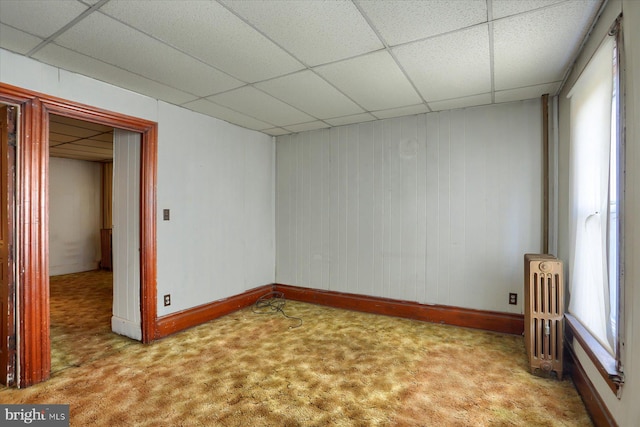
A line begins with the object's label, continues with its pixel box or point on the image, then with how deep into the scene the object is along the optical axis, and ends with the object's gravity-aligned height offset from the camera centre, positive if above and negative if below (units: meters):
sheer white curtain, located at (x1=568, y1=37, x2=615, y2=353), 1.80 +0.14
